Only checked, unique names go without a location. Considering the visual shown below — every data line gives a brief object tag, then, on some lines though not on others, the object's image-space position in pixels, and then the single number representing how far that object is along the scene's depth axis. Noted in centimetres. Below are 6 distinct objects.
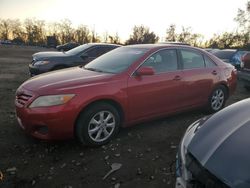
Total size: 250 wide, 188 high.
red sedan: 271
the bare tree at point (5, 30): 5270
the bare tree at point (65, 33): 4426
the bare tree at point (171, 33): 3560
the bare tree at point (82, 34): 4359
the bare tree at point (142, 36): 3582
